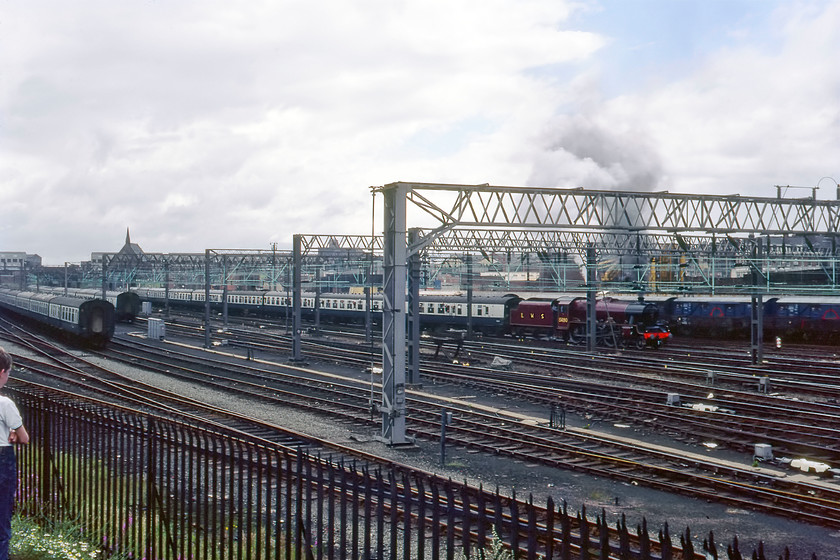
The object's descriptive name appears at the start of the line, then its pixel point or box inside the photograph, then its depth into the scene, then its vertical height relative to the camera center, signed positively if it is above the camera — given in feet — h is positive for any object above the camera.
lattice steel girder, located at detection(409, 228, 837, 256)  129.80 +7.64
